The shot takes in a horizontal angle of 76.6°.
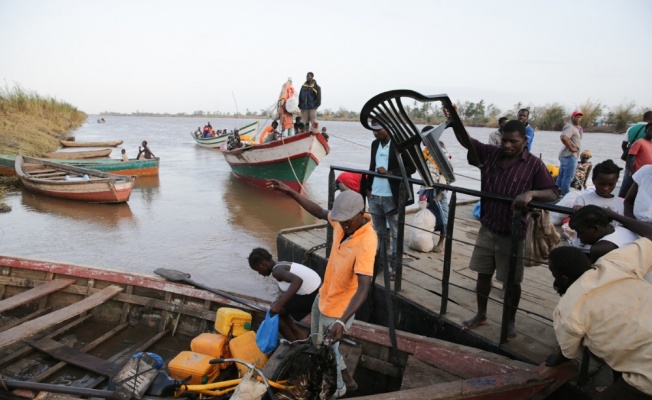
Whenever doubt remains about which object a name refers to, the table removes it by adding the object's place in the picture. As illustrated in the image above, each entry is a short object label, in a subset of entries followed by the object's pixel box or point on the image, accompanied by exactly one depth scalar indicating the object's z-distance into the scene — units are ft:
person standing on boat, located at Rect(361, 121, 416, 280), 13.80
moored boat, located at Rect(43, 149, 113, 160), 59.06
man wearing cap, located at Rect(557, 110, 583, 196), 23.52
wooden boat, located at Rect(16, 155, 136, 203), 36.63
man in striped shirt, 8.98
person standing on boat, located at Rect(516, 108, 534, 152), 22.01
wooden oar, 13.09
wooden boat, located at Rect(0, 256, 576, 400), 7.93
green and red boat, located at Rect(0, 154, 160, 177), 44.98
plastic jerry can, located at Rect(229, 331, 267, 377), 10.74
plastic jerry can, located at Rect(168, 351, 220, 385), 10.02
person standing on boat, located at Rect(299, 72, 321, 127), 33.40
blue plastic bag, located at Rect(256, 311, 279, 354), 10.09
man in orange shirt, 8.06
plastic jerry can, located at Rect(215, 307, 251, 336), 11.60
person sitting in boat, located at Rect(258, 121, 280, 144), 45.16
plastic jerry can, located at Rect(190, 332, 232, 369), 10.98
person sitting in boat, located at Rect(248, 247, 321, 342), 10.48
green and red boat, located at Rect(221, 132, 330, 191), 41.22
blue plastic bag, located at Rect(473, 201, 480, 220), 22.38
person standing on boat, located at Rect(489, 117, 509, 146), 20.40
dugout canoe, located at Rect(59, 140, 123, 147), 81.05
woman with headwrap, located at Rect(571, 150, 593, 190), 28.51
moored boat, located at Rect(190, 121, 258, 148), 83.21
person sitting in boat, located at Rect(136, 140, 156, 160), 54.03
